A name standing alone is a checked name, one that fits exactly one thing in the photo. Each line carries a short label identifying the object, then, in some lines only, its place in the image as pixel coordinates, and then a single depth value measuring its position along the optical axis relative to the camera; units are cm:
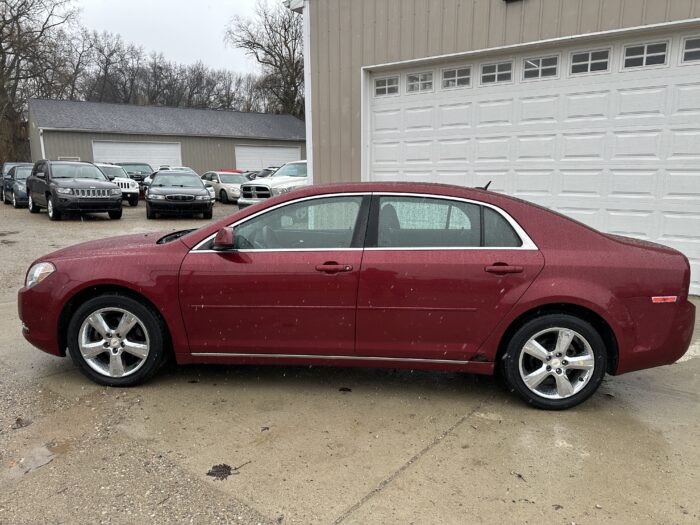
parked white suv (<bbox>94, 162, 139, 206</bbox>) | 1936
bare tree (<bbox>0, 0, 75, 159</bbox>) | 3098
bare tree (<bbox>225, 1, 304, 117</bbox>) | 4359
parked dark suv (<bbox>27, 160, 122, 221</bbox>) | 1391
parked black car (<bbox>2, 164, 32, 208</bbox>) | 1809
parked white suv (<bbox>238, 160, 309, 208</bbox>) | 1334
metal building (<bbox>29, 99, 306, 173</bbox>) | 2891
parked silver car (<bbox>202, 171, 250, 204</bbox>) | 2152
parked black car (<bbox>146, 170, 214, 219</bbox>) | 1482
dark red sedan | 337
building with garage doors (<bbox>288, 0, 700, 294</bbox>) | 641
